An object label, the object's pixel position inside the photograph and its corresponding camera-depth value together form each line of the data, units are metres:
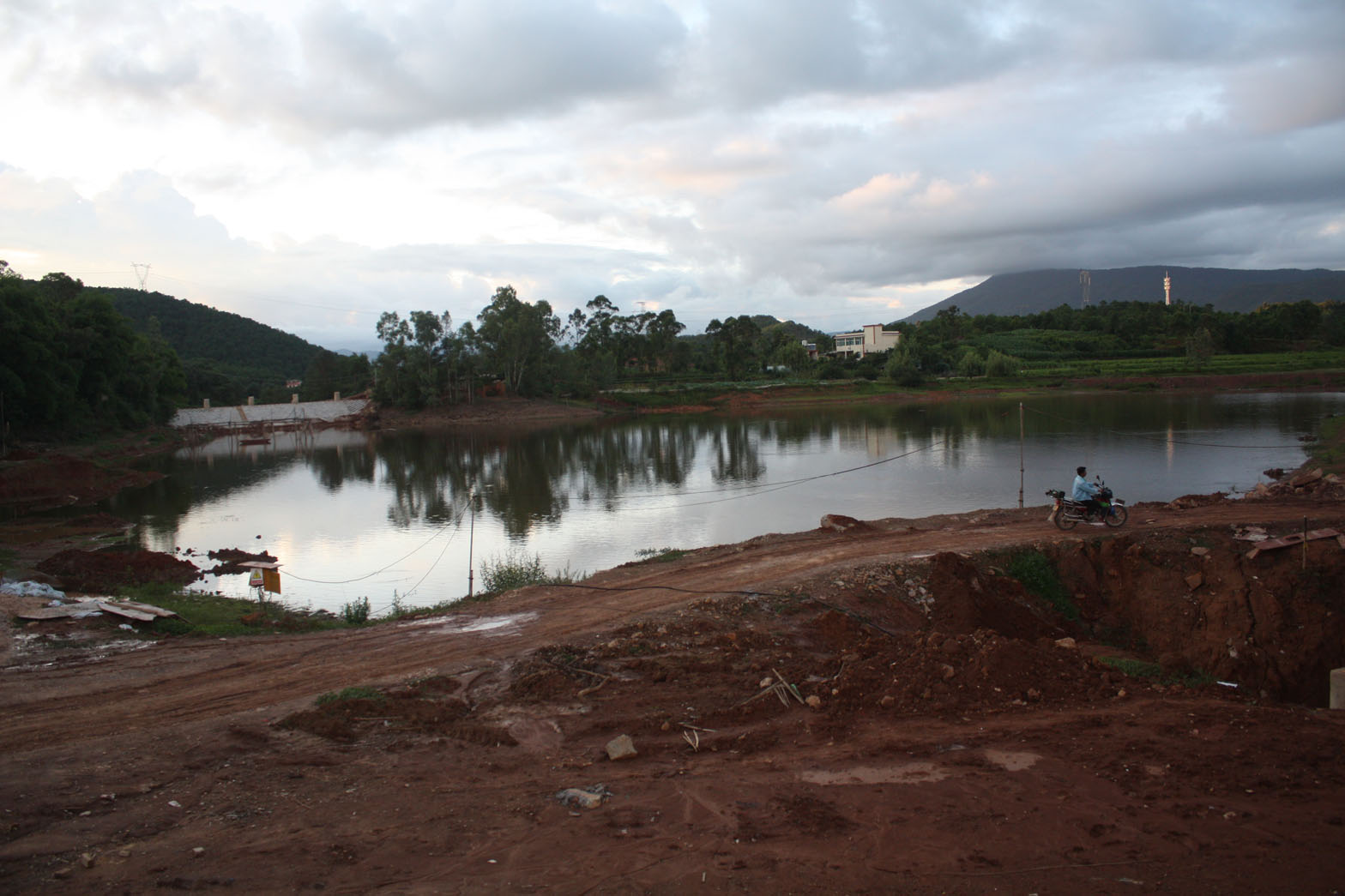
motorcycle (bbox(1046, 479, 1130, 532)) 14.23
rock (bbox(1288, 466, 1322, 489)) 17.61
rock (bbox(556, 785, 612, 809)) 5.77
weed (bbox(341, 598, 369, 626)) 14.05
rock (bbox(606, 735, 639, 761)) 6.69
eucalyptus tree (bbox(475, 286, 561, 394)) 76.00
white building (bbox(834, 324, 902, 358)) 115.00
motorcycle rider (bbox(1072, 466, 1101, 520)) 14.24
